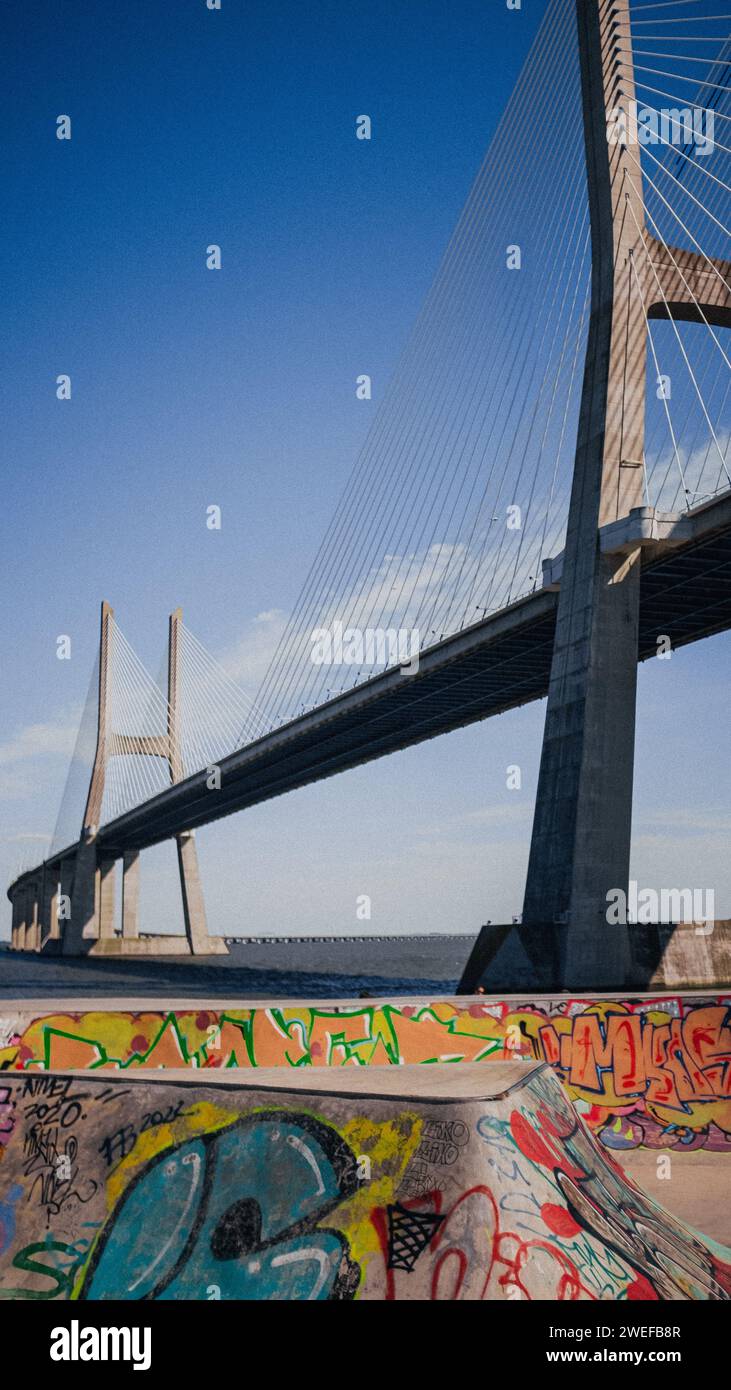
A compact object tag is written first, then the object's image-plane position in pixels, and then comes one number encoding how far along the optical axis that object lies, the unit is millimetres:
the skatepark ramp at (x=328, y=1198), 6500
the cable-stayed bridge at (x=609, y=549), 30625
